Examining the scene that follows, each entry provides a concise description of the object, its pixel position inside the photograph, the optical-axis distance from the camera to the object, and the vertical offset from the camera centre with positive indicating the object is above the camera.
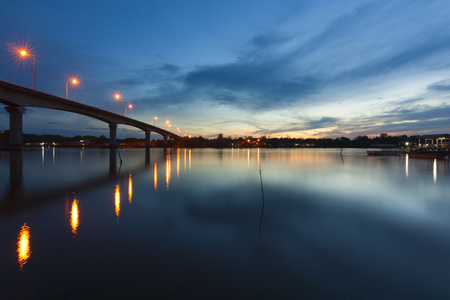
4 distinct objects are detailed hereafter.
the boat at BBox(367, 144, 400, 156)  77.74 -2.22
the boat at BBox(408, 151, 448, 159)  58.74 -2.18
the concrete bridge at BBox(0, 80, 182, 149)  42.77 +11.64
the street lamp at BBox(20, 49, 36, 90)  37.62 +17.56
